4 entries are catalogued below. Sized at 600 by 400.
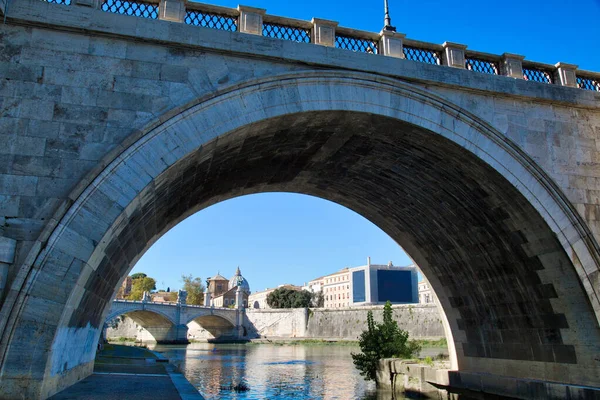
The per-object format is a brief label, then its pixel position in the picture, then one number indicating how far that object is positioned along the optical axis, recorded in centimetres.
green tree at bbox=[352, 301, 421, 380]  1667
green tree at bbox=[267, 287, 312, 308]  9181
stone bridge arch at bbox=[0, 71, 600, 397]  707
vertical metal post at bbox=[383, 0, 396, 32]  1027
